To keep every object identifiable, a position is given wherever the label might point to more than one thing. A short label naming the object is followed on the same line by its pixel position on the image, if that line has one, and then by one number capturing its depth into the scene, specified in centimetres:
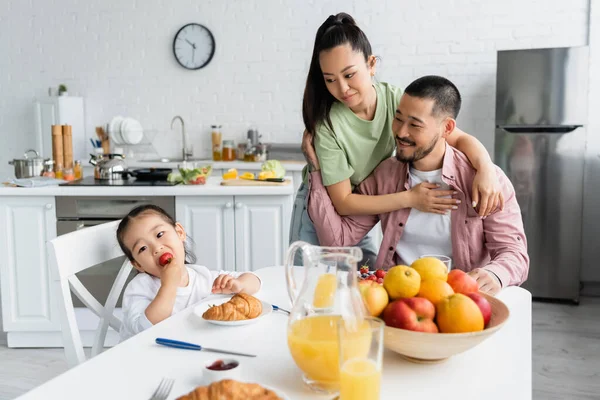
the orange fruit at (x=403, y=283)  107
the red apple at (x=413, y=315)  103
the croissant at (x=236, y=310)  134
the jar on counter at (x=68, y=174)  360
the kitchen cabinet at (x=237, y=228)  330
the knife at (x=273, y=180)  340
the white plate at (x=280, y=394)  88
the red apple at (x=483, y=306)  108
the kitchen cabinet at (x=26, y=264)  328
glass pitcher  96
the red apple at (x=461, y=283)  113
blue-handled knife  119
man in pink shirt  178
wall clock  533
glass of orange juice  89
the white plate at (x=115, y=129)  530
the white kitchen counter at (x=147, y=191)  324
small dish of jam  97
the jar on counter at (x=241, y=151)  521
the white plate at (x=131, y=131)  530
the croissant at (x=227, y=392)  83
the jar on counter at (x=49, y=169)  364
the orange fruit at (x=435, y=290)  107
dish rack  538
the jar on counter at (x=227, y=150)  517
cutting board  331
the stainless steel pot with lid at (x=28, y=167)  349
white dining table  101
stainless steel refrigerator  405
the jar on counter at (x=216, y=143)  524
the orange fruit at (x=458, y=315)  103
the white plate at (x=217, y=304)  133
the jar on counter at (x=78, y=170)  371
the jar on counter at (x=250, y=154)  501
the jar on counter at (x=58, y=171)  367
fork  97
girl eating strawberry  156
